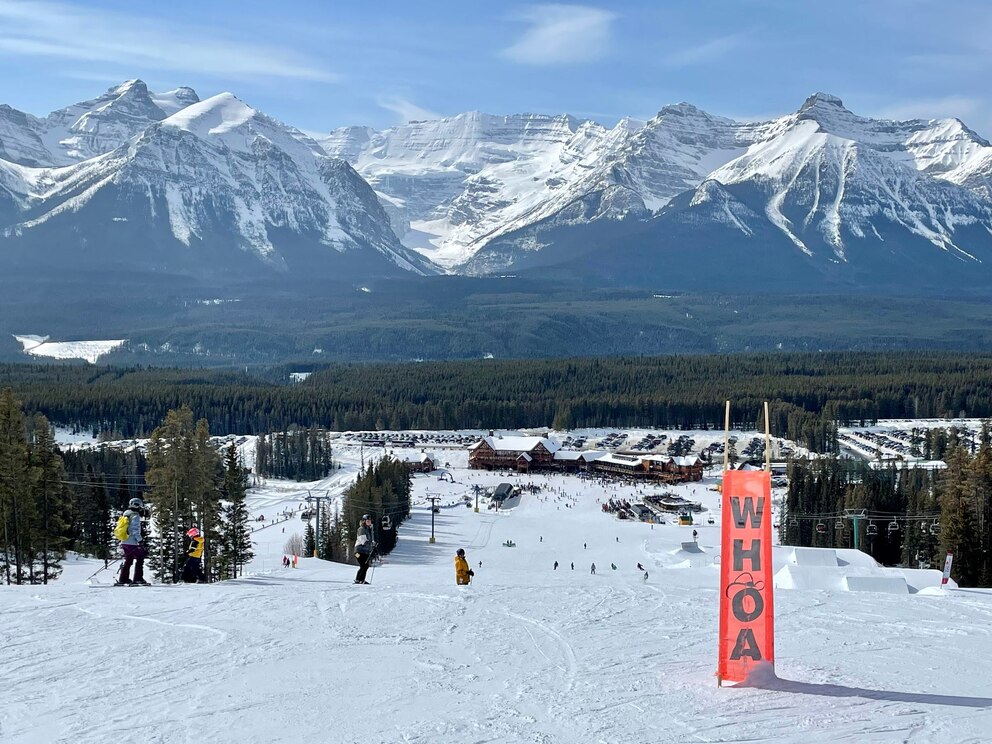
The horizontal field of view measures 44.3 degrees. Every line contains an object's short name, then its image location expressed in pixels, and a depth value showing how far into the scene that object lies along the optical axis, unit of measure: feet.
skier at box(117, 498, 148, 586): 80.74
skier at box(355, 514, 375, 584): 83.46
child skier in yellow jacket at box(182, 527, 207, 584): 85.76
